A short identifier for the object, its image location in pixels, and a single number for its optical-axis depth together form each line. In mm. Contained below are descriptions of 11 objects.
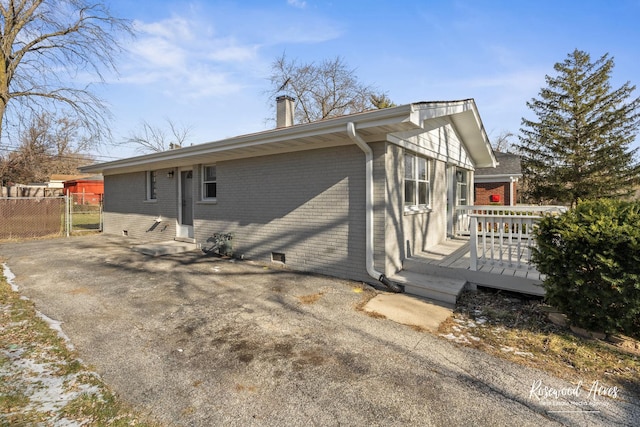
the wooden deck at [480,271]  4715
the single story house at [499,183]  16250
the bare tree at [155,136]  30109
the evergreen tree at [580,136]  14820
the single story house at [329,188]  5488
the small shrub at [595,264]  3225
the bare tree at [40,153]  23312
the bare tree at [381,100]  20609
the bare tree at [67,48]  9391
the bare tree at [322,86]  25859
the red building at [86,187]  30125
